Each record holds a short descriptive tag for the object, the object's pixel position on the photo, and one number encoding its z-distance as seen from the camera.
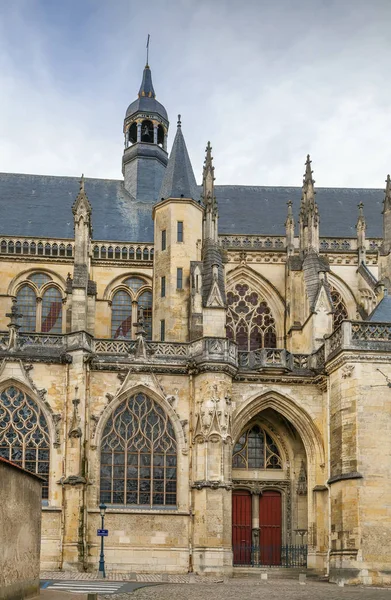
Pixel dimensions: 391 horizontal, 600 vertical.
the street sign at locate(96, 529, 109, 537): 26.09
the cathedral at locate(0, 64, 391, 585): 27.55
